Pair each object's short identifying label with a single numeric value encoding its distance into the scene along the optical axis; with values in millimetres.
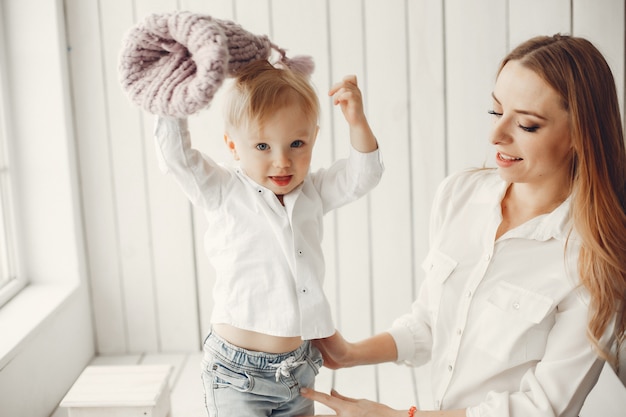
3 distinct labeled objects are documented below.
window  2271
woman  1403
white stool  1814
